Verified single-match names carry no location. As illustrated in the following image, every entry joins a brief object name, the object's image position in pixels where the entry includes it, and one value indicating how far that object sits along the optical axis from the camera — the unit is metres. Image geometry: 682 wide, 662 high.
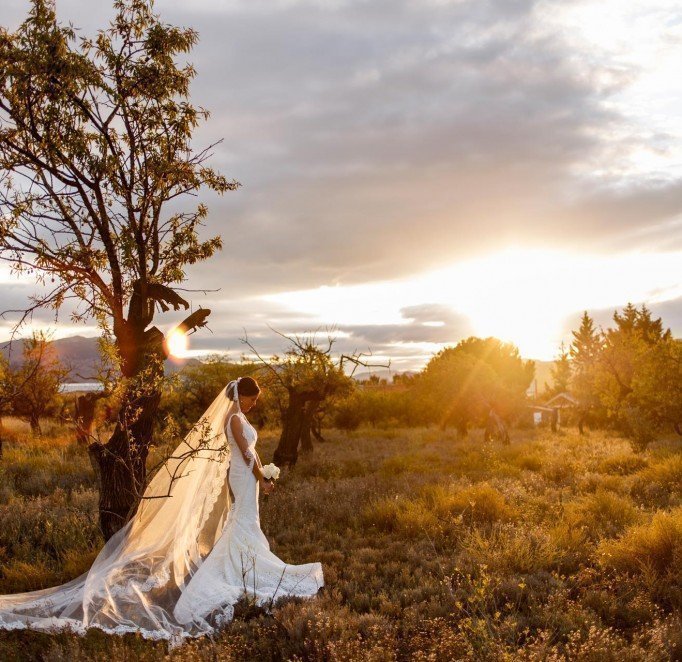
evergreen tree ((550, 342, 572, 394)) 74.44
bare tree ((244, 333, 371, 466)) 18.42
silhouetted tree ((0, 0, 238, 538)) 8.18
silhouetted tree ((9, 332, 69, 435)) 26.72
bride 6.51
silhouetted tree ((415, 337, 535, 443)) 29.73
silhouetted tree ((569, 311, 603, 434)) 35.59
